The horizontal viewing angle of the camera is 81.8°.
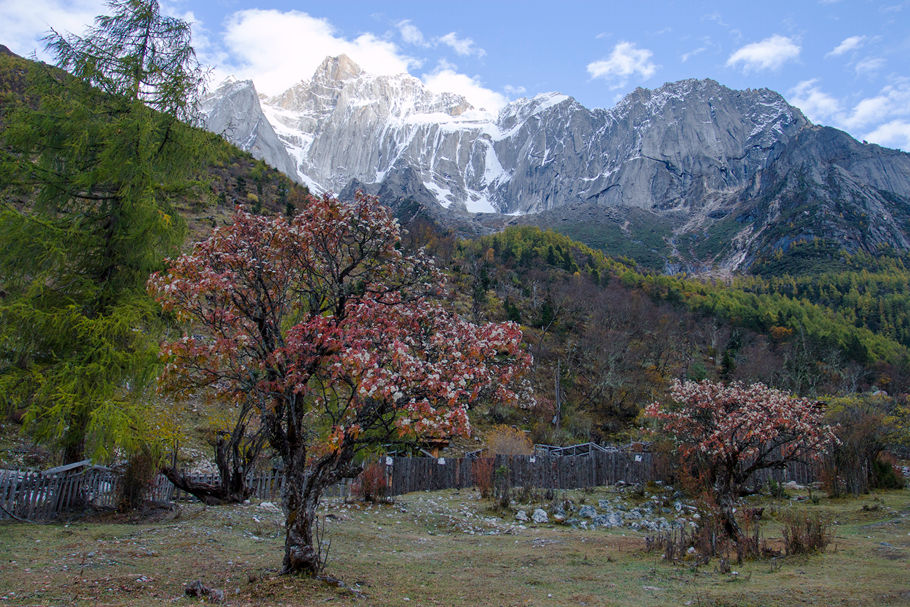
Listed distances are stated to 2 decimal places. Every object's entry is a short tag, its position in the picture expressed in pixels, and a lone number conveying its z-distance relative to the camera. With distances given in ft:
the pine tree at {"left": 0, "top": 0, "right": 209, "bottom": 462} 33.83
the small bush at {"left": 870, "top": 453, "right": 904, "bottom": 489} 66.59
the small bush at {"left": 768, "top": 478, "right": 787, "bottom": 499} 64.45
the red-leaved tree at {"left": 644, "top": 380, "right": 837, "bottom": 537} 37.22
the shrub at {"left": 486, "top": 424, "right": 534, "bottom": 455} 91.35
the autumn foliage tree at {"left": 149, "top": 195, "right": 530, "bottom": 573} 18.66
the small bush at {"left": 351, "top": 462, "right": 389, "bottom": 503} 52.11
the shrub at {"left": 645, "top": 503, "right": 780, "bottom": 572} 27.71
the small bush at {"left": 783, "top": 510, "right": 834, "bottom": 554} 28.32
